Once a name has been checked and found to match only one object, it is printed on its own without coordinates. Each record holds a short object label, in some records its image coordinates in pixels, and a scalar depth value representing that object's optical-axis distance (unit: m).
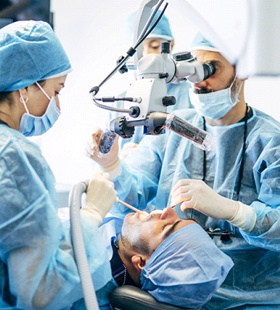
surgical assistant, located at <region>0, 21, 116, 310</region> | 1.18
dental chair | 1.54
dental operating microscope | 1.52
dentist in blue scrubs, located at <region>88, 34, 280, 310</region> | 1.75
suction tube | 1.23
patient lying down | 1.54
